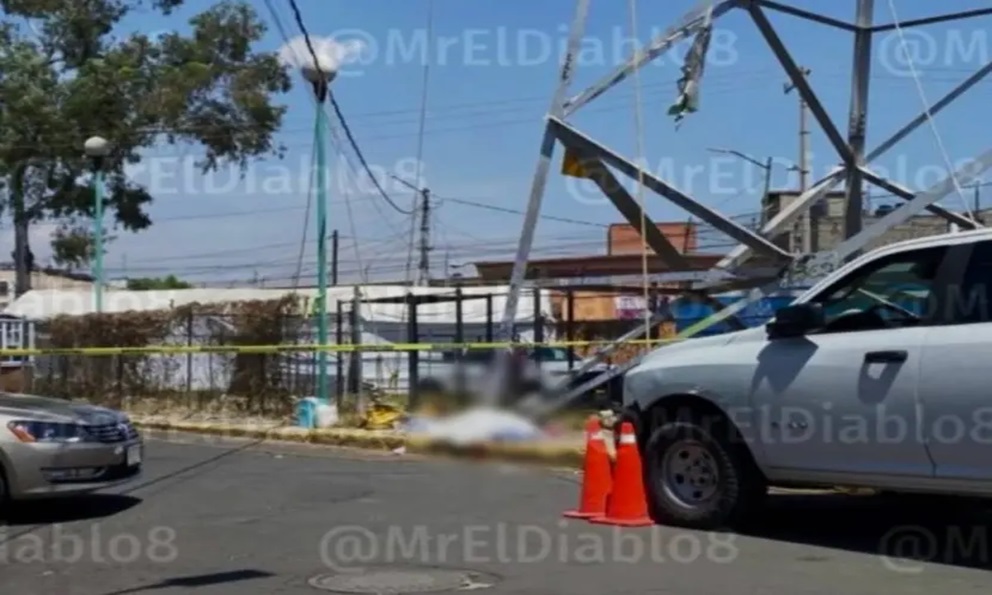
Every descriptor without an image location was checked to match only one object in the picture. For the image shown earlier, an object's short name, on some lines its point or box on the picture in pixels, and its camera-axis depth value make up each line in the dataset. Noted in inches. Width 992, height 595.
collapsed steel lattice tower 563.5
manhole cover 311.0
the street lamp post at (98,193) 980.6
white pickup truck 328.5
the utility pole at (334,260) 2282.5
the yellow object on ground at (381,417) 700.5
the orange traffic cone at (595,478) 401.7
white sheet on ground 435.8
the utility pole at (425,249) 2114.2
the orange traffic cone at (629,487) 388.5
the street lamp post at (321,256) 748.6
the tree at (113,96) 1318.9
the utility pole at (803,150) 1316.4
